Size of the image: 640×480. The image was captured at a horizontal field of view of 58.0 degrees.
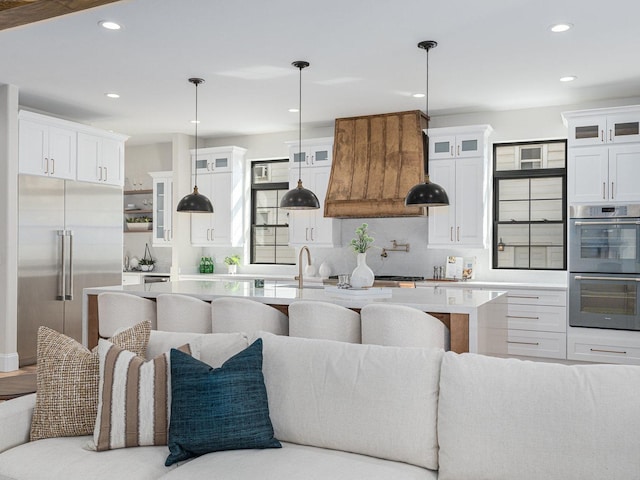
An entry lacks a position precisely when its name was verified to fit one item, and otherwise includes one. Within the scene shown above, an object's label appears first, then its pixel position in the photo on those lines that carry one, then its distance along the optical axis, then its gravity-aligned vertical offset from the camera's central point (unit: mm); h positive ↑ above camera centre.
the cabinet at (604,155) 5363 +803
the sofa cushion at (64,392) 2357 -642
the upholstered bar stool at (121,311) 4238 -548
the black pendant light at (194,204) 5387 +311
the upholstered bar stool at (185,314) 4051 -539
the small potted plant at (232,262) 7625 -330
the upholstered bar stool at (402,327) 3379 -519
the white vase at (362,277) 4246 -285
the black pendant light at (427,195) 4359 +332
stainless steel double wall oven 5293 -247
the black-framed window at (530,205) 6273 +380
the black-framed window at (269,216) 7708 +297
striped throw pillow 2264 -659
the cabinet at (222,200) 7543 +493
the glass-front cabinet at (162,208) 7770 +393
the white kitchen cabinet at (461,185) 6176 +582
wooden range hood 6270 +825
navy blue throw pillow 2195 -675
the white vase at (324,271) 6902 -394
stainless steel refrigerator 5605 -148
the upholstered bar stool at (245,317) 3832 -531
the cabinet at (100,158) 6223 +878
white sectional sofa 1904 -679
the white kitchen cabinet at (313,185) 6918 +642
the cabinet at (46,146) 5570 +905
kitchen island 3402 -407
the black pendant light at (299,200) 4848 +322
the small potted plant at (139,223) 8227 +201
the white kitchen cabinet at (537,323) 5629 -827
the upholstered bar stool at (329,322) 3582 -521
